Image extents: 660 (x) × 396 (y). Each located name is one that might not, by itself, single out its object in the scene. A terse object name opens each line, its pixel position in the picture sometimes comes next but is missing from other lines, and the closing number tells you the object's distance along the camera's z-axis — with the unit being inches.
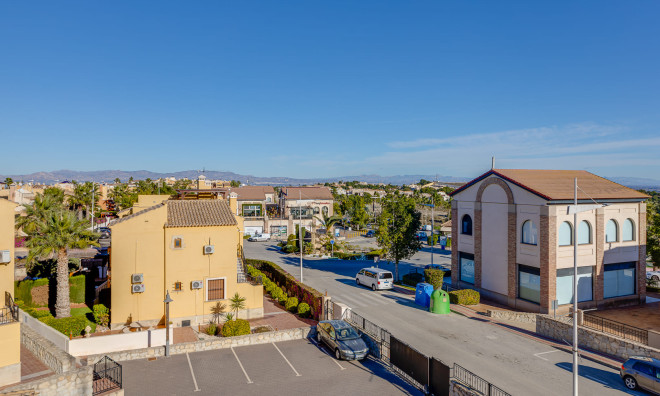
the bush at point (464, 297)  1162.6
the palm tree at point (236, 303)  978.1
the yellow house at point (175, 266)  917.2
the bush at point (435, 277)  1320.1
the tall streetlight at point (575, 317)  506.4
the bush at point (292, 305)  1094.4
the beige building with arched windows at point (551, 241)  1085.8
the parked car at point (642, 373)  616.4
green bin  1082.1
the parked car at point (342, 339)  743.7
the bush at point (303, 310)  1049.7
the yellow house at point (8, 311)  590.2
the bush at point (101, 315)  912.9
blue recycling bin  1149.1
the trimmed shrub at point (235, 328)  870.4
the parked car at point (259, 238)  2778.8
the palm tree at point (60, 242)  917.8
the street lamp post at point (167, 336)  770.8
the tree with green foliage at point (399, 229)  1512.1
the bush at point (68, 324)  842.8
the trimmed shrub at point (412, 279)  1476.4
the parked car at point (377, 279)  1347.2
